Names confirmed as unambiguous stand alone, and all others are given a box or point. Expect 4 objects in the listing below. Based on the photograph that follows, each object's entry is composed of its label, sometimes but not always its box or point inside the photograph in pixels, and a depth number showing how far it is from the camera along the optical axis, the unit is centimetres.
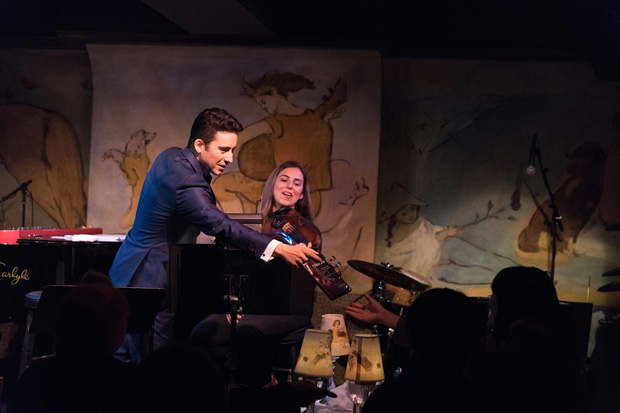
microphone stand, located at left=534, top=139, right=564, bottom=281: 587
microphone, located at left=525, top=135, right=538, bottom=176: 598
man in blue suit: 317
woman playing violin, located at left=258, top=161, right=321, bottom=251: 441
